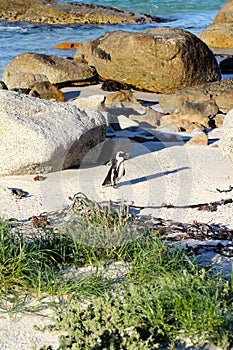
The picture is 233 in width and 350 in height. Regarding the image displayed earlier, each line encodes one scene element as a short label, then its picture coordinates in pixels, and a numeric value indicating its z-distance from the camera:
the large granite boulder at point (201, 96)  21.13
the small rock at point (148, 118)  18.77
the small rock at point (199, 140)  15.55
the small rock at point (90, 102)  19.49
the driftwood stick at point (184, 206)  11.22
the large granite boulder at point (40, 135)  12.55
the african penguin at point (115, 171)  11.73
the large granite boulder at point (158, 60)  25.08
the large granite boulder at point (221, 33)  38.00
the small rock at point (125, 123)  17.84
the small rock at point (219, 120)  18.83
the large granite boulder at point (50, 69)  25.59
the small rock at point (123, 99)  21.47
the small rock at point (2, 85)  23.34
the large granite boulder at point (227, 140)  12.82
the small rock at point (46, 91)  22.41
